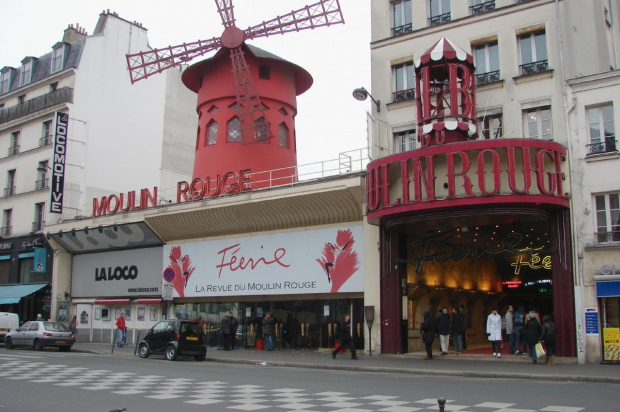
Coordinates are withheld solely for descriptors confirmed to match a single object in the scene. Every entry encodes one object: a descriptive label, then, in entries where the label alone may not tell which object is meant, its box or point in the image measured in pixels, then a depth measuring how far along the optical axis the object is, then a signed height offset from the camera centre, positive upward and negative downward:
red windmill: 25.97 +11.07
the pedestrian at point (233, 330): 22.52 -0.45
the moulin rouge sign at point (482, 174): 15.96 +3.54
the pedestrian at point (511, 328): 18.33 -0.33
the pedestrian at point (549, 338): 15.66 -0.51
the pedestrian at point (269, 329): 22.00 -0.41
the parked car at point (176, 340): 18.56 -0.66
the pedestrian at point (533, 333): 16.19 -0.40
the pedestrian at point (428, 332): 17.91 -0.42
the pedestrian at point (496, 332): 17.62 -0.41
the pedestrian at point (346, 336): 18.30 -0.57
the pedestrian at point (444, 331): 18.70 -0.41
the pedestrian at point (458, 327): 18.83 -0.30
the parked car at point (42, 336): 22.59 -0.66
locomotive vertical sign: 29.00 +6.73
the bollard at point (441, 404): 5.69 -0.75
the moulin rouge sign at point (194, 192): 22.97 +4.60
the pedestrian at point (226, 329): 22.38 -0.42
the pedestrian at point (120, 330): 24.89 -0.50
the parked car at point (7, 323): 25.80 -0.25
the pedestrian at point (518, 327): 17.92 -0.28
